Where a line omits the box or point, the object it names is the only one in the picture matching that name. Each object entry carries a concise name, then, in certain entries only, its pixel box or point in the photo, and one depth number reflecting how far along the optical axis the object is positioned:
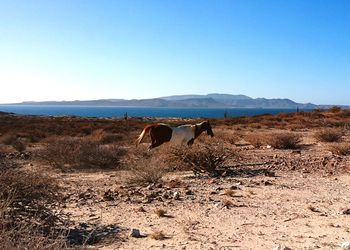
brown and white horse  15.32
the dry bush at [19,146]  20.12
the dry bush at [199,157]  12.31
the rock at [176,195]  9.14
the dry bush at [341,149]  15.67
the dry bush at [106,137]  23.26
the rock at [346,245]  6.10
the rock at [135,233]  6.73
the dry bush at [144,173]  10.73
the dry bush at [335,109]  49.33
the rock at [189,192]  9.61
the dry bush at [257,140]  19.10
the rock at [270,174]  11.71
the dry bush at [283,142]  18.44
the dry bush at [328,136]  20.62
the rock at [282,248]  6.05
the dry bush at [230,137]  20.68
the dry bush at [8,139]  22.61
